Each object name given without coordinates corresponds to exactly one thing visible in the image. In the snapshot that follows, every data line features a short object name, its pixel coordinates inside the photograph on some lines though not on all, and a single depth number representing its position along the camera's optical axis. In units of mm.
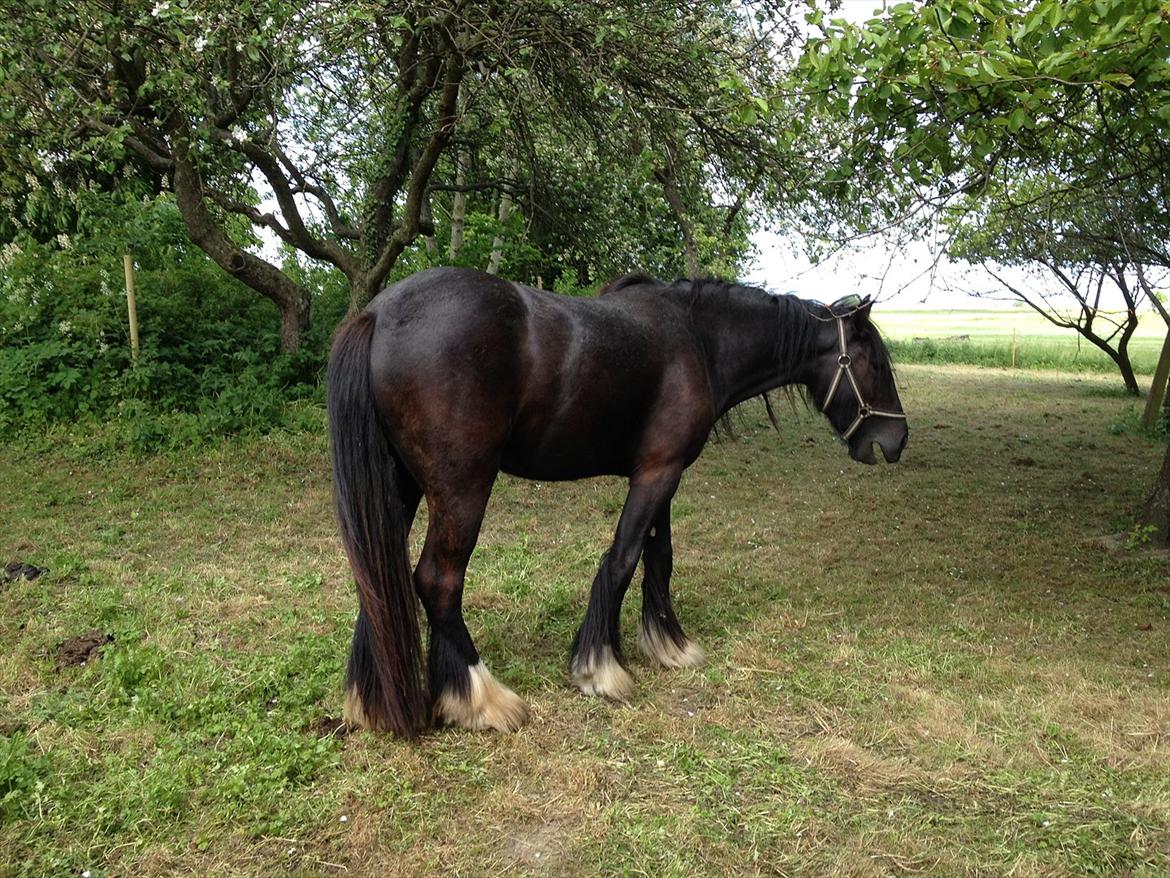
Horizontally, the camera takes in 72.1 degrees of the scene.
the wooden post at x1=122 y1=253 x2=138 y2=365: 8625
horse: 3168
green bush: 8398
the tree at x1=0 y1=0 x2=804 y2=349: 5785
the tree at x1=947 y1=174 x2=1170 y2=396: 5438
